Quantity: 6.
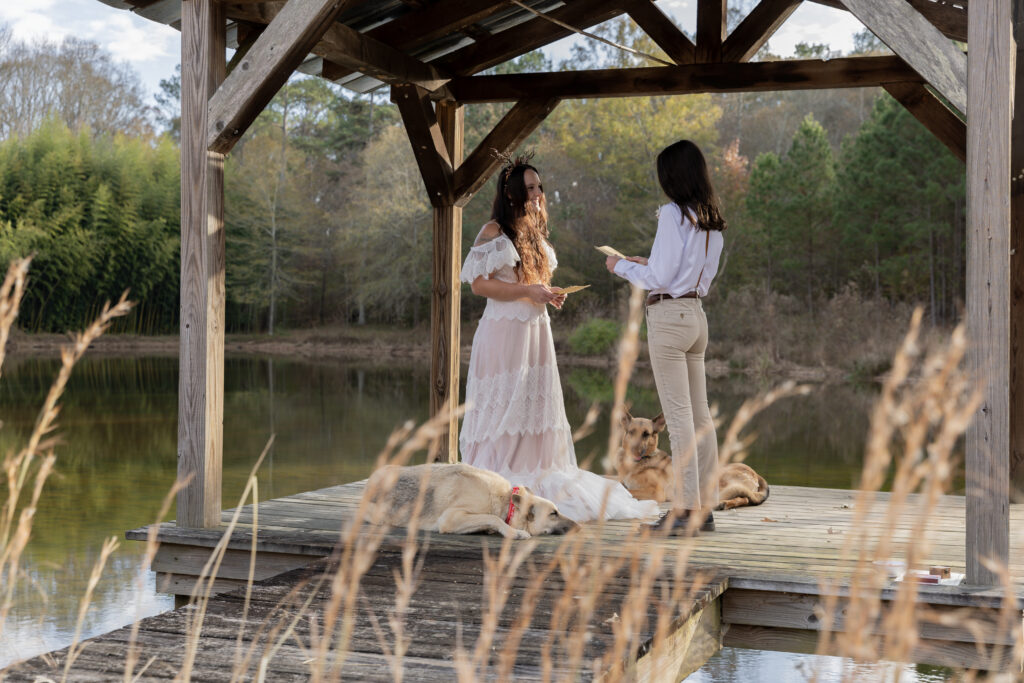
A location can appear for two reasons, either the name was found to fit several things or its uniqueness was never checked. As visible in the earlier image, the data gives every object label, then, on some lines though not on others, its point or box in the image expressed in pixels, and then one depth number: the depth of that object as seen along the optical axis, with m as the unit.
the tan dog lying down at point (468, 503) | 4.35
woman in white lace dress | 4.98
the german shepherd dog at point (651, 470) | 5.43
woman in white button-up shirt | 4.18
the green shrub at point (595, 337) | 22.17
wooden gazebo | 3.56
